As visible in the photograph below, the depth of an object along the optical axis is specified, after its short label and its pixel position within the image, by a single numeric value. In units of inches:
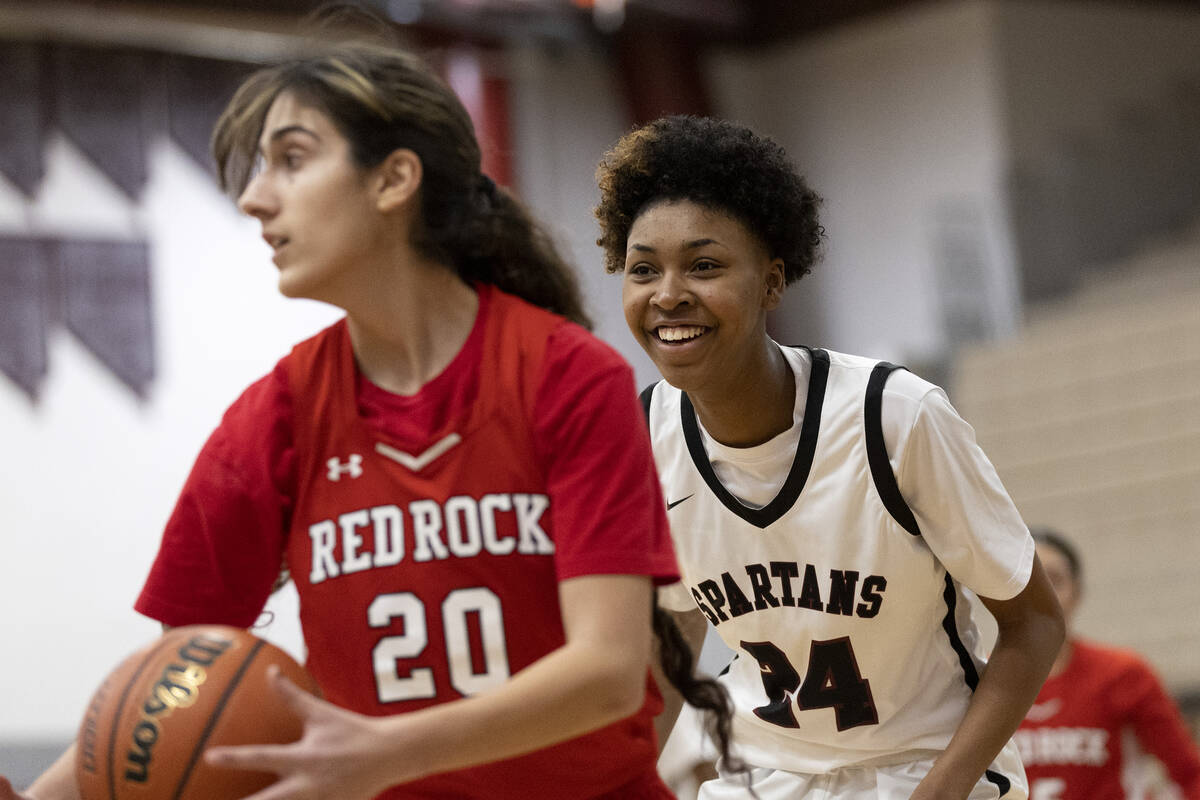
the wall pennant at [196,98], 443.2
